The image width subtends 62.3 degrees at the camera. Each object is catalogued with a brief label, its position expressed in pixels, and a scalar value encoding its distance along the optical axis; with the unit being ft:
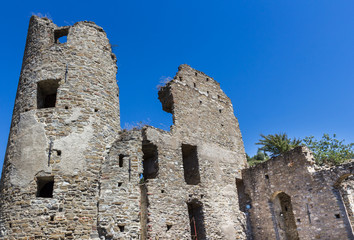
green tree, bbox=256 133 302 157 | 76.81
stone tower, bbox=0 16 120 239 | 27.04
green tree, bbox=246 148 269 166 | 98.09
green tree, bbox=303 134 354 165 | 83.71
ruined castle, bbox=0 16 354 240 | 28.30
